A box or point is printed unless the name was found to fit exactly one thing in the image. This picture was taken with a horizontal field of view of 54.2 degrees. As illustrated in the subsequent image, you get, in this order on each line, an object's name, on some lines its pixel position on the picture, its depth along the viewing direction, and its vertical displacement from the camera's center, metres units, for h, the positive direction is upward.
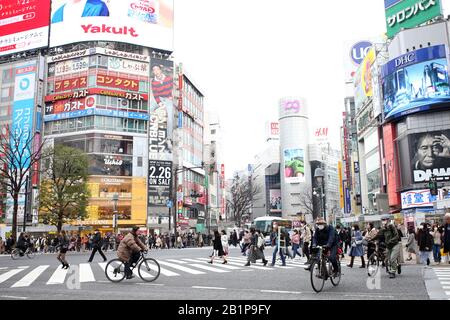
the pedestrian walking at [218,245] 19.52 -0.66
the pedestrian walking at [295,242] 22.06 -0.68
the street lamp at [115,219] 39.21 +1.16
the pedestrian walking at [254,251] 18.23 -0.91
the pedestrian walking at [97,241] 19.92 -0.38
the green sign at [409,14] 51.69 +25.43
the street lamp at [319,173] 44.12 +5.65
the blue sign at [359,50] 80.94 +32.29
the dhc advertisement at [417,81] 48.28 +16.24
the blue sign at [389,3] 55.38 +28.04
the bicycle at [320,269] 9.63 -0.93
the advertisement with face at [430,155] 48.77 +7.94
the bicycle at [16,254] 25.86 -1.14
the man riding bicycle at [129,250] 11.98 -0.49
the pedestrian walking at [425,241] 16.45 -0.57
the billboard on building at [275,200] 135.38 +8.80
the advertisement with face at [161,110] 59.47 +16.39
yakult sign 59.56 +28.74
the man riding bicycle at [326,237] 10.35 -0.22
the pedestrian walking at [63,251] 16.44 -0.66
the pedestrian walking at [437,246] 17.85 -0.83
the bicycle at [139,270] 12.21 -1.07
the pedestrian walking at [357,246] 16.78 -0.72
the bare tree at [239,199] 83.22 +5.85
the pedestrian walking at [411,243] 18.08 -0.70
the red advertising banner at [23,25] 62.16 +29.89
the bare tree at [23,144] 55.55 +11.15
